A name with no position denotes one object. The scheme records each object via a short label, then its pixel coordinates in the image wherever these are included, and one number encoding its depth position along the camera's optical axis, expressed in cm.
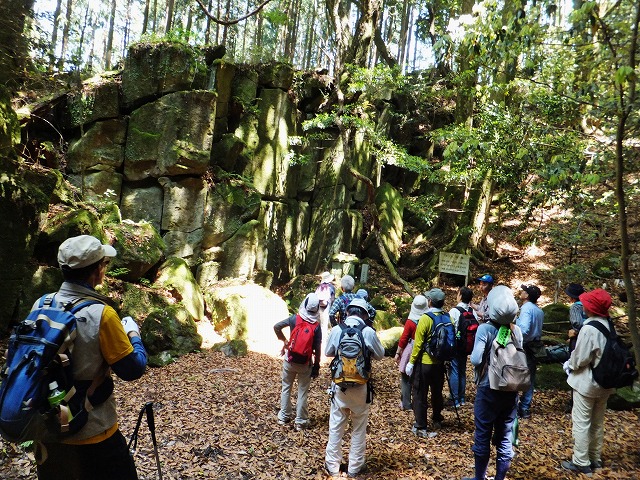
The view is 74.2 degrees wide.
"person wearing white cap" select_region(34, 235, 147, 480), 242
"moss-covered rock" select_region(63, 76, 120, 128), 1246
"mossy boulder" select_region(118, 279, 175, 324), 962
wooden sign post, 1454
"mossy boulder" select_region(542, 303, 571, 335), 1040
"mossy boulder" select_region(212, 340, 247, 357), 970
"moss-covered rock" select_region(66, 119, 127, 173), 1239
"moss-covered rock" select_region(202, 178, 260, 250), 1415
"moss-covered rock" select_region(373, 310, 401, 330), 1235
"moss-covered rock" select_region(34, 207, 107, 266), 855
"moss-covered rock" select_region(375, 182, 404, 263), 1938
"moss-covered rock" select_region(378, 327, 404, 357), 1054
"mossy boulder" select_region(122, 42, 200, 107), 1316
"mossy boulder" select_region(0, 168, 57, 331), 717
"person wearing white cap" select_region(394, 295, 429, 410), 662
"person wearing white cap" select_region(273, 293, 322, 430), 582
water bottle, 222
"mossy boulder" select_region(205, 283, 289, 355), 1106
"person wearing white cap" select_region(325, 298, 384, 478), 466
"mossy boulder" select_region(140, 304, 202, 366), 877
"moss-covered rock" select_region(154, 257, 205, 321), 1132
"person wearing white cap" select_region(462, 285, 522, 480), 422
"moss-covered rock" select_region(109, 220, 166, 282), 1015
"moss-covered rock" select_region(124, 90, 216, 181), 1306
